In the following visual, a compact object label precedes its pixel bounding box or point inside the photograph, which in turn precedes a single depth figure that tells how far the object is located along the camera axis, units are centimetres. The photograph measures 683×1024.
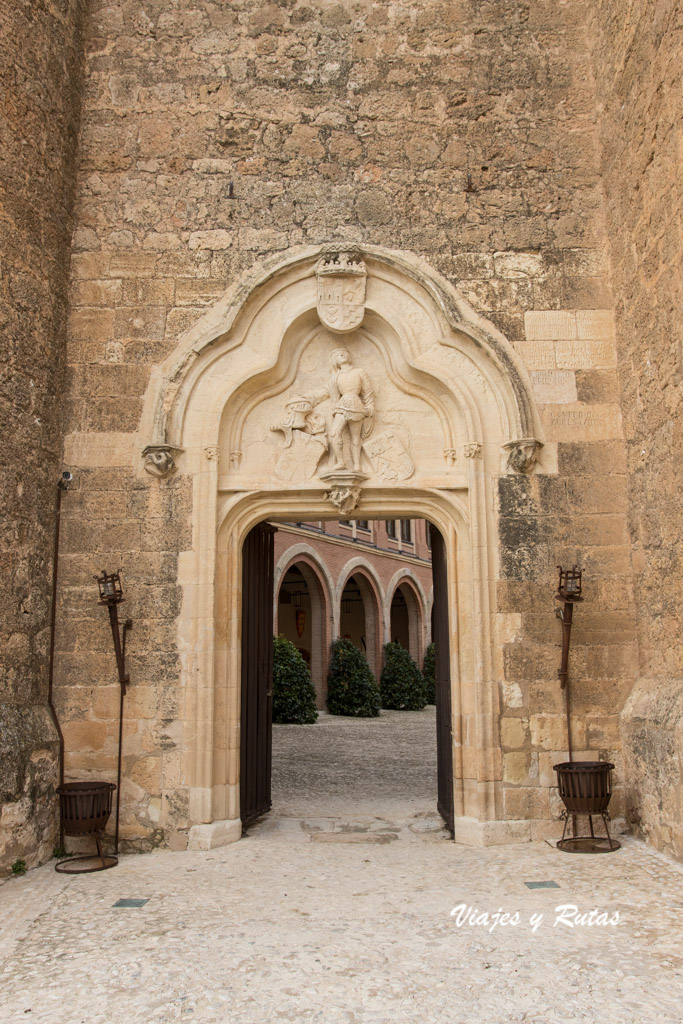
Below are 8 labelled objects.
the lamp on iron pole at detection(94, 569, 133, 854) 550
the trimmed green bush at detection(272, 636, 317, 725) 1453
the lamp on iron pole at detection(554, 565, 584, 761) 546
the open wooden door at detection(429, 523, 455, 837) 594
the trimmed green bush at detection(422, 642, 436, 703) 2050
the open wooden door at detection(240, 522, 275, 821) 603
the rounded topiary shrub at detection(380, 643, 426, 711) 1917
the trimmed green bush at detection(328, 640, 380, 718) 1694
